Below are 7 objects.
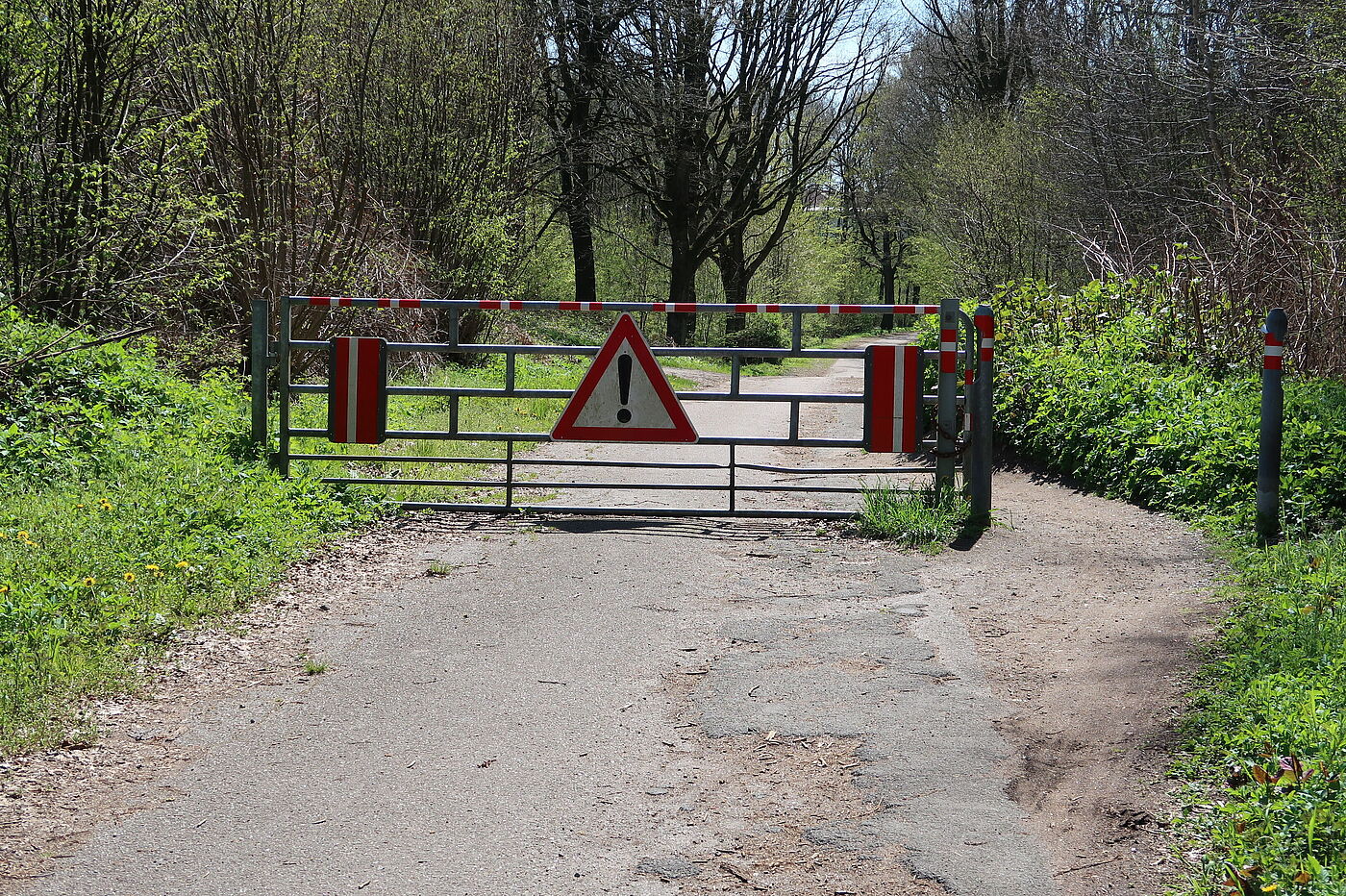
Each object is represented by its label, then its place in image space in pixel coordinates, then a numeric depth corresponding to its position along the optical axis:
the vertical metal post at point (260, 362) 9.63
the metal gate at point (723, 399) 9.08
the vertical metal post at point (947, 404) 9.19
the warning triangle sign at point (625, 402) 9.20
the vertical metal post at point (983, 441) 8.74
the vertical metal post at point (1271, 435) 7.72
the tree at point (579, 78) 31.14
